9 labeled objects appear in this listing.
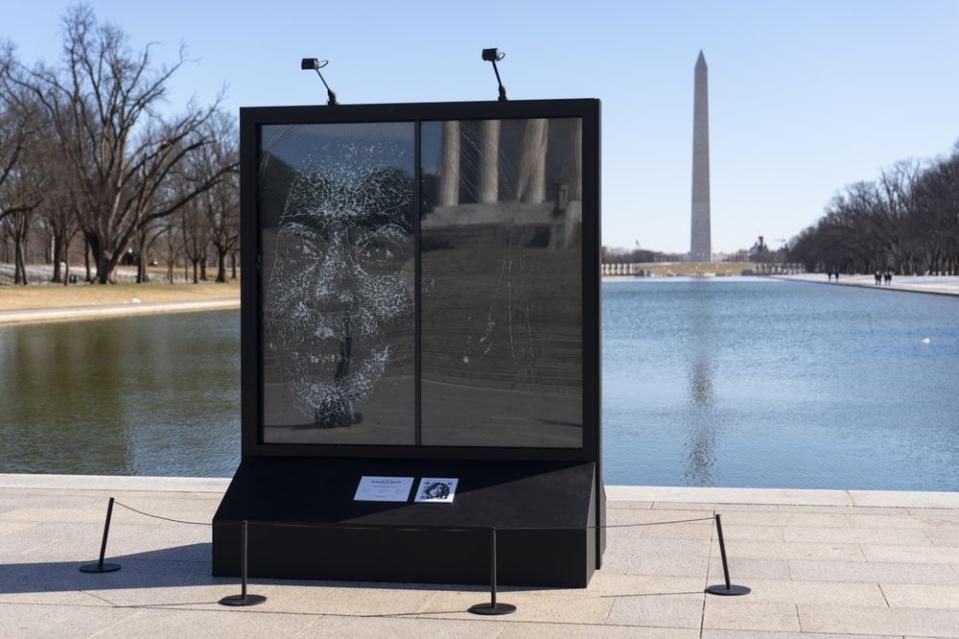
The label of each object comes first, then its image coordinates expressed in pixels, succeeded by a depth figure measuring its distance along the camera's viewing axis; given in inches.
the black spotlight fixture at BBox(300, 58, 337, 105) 333.6
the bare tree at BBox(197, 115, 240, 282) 3816.4
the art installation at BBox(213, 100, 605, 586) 314.0
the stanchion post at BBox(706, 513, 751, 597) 289.7
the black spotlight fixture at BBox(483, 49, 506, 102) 319.6
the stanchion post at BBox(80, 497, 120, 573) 317.4
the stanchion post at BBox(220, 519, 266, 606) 287.6
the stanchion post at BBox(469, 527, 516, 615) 277.9
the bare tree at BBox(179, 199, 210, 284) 3801.7
